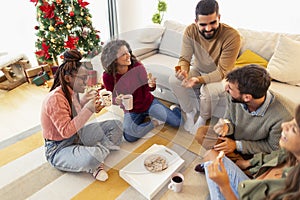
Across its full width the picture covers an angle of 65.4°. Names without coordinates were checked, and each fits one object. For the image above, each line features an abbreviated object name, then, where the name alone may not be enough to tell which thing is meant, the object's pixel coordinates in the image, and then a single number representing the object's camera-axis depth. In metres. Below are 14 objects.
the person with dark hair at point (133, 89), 1.55
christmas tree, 2.38
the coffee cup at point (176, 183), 1.36
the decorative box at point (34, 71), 2.67
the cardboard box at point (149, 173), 1.37
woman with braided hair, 1.38
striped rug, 1.41
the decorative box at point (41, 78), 2.64
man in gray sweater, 1.14
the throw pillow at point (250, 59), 1.91
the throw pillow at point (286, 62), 1.76
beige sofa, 1.77
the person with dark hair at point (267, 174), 0.74
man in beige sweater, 1.61
